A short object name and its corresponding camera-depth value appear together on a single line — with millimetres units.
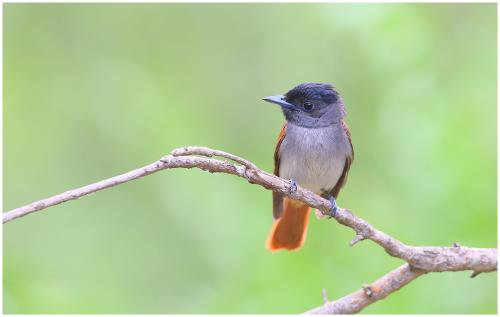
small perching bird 9727
